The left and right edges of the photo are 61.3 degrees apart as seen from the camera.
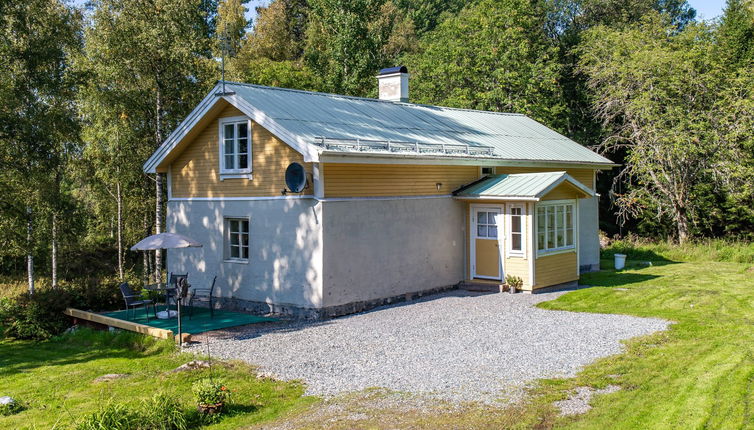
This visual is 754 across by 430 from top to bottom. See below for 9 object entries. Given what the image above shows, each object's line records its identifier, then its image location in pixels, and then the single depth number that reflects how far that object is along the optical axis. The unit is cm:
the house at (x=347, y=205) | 1451
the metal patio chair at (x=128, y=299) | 1445
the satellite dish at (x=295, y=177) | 1415
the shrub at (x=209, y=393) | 813
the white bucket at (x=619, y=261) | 2223
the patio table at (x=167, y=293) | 1479
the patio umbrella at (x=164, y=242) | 1340
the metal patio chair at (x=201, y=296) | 1539
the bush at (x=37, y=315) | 1409
